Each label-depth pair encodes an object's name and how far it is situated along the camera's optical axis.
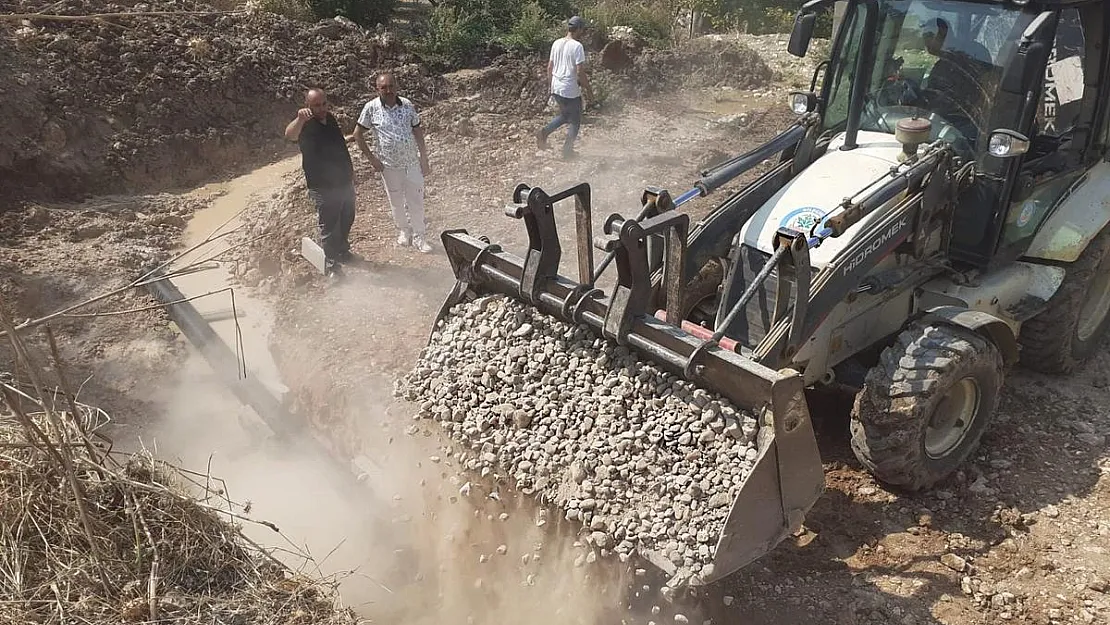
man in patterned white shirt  7.43
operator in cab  4.83
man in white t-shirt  10.06
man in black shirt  7.19
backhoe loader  4.10
